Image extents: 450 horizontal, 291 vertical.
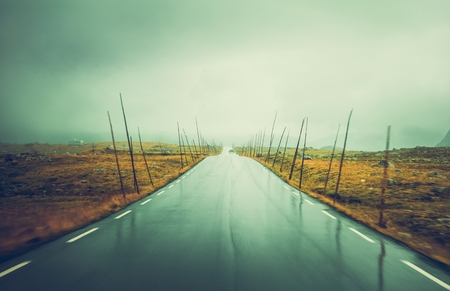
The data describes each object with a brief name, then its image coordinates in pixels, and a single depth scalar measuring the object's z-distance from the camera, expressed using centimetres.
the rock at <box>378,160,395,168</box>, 3256
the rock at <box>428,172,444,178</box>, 2236
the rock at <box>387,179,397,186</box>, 1872
